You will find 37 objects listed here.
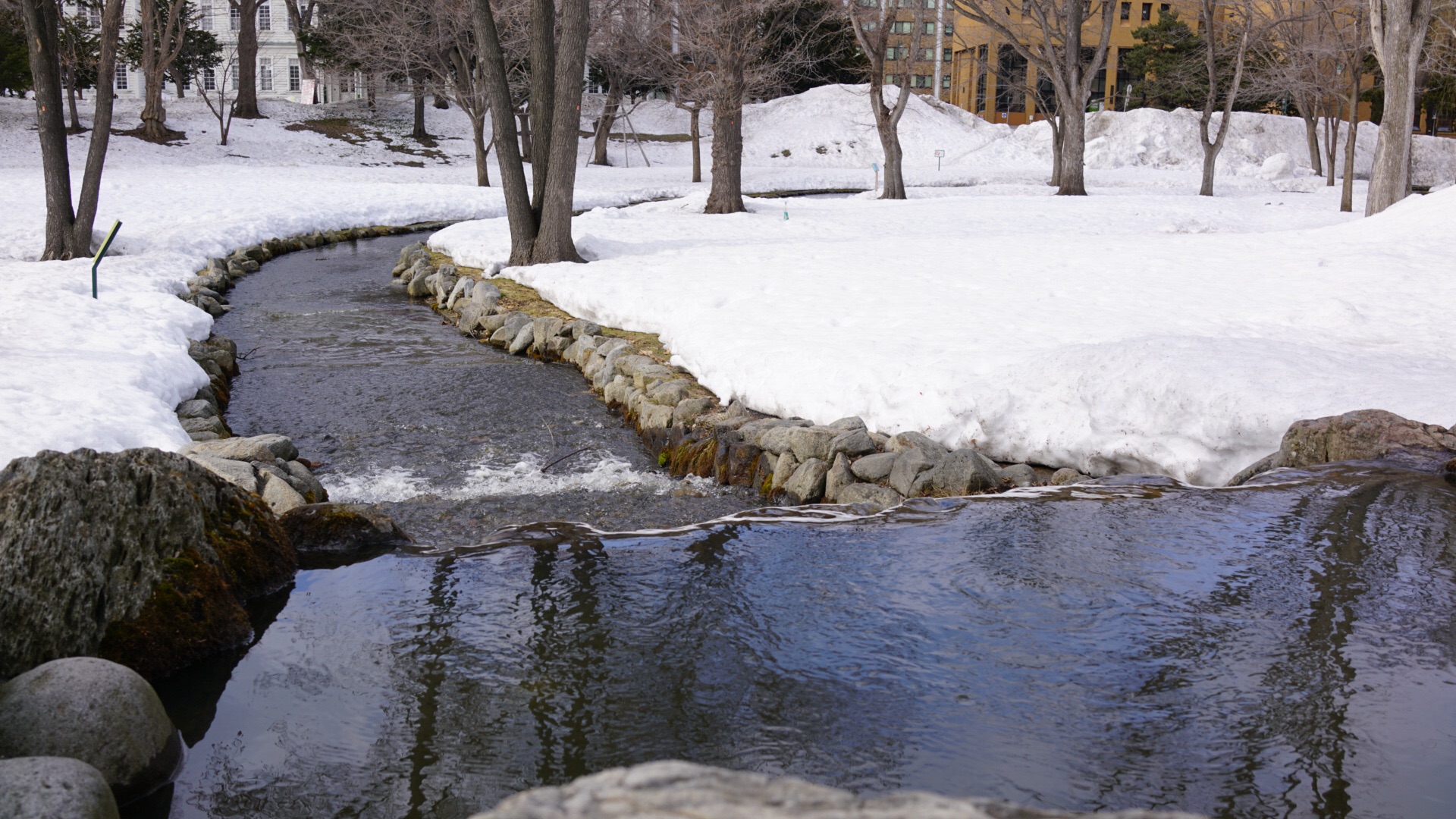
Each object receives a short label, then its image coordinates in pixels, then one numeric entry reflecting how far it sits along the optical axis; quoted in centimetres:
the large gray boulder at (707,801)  173
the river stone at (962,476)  714
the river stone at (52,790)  314
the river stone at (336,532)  621
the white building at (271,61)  5722
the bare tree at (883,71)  2541
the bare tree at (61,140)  1518
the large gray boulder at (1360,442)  661
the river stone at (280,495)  666
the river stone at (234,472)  667
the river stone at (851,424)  791
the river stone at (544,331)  1256
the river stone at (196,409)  887
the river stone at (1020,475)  731
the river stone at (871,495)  714
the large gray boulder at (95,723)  375
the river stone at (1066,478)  729
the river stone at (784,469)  773
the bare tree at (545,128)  1487
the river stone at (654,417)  912
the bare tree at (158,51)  3184
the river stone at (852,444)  769
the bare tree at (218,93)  3856
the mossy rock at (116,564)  445
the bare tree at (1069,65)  2744
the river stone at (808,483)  749
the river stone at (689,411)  900
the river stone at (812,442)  773
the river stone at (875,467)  740
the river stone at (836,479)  741
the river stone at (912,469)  720
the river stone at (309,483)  723
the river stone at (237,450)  735
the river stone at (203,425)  853
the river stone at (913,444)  748
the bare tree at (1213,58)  2797
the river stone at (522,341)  1264
